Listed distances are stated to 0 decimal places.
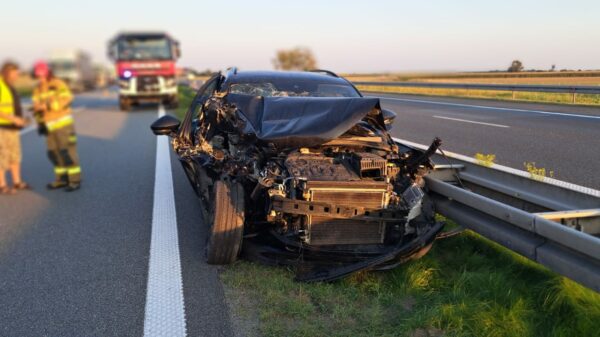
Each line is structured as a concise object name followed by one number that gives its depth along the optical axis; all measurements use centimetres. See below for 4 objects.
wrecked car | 365
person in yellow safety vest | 694
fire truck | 1975
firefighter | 694
